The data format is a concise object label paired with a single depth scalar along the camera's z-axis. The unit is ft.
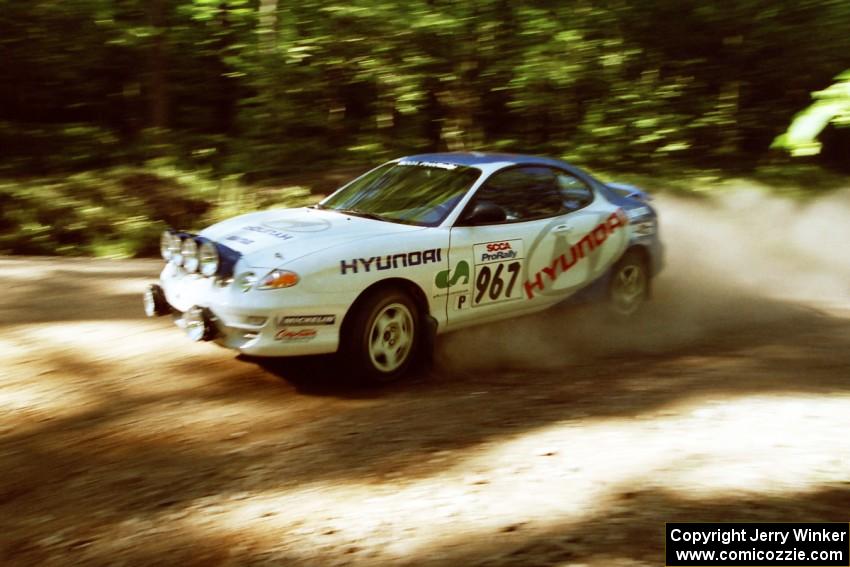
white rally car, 19.60
